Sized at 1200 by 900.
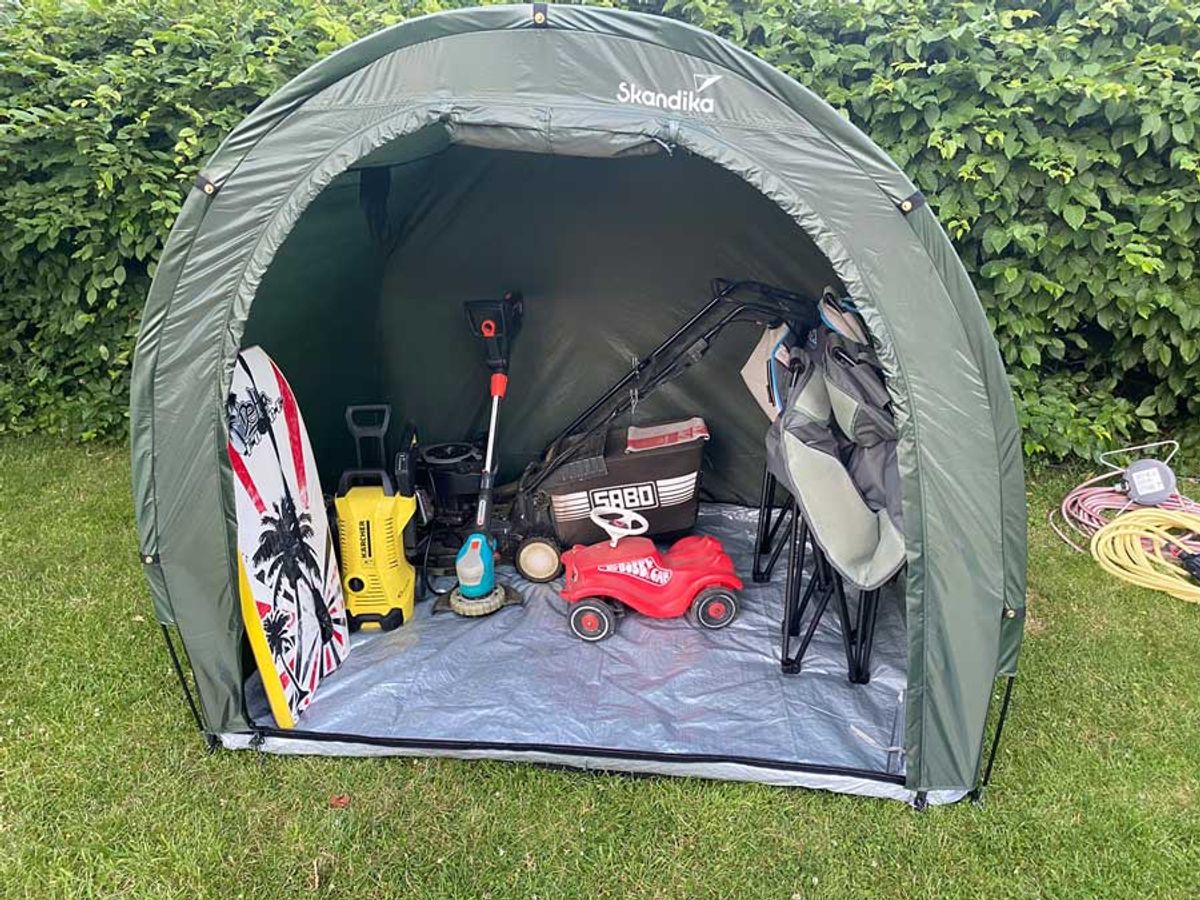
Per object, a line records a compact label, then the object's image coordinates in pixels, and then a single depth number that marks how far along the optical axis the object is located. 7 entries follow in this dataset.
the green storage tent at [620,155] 1.97
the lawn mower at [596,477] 3.18
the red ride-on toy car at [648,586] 2.87
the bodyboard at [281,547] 2.33
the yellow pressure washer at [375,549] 2.86
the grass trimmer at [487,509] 3.01
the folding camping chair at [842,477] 2.23
